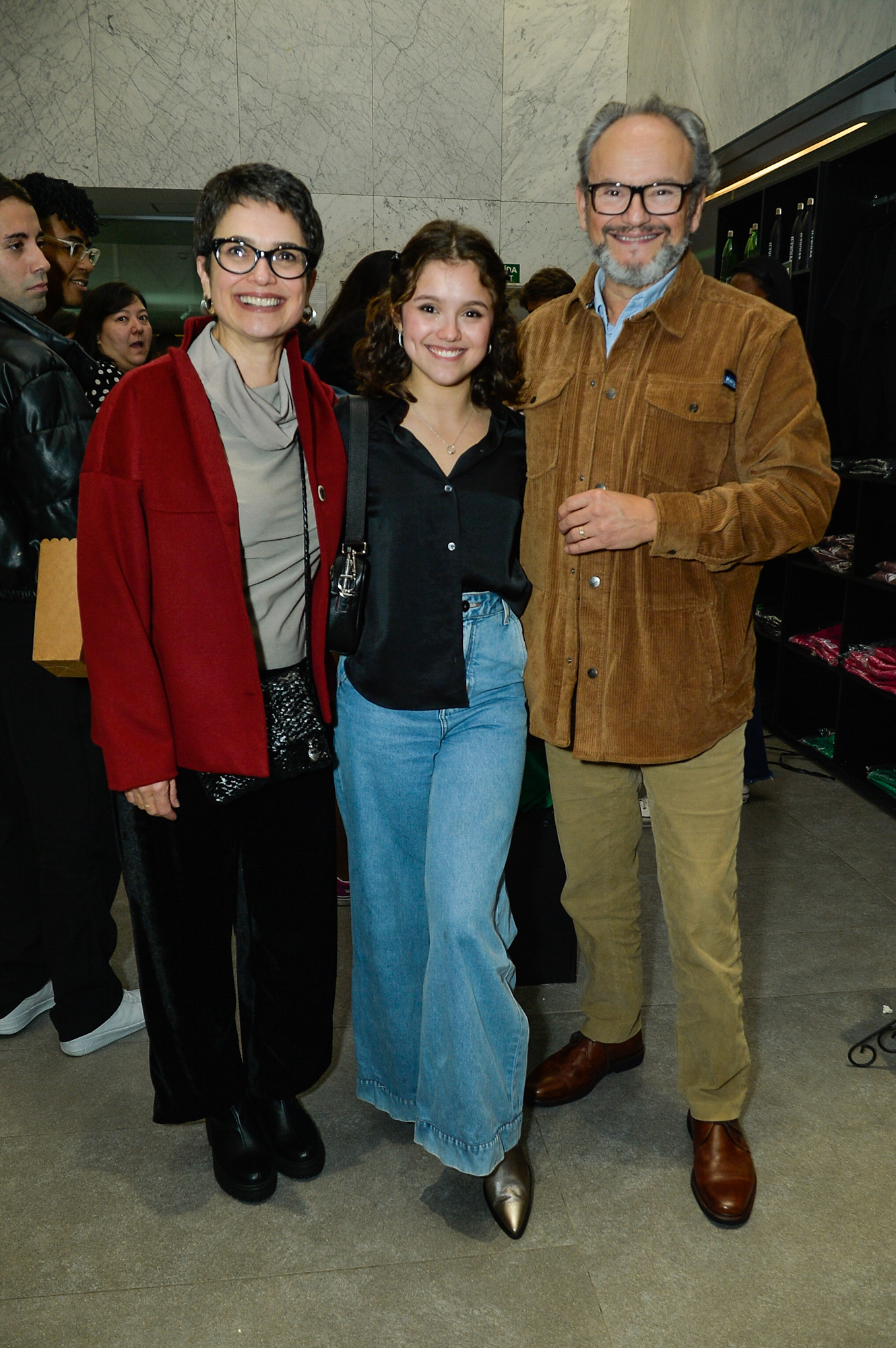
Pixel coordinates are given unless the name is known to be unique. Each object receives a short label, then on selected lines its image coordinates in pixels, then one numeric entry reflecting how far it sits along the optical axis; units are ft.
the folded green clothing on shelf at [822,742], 15.67
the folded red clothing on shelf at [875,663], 13.65
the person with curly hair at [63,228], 10.38
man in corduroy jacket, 5.88
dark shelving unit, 14.20
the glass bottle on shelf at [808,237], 15.53
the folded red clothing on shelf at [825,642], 15.26
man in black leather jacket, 7.38
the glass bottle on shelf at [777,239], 16.34
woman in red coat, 5.58
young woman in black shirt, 6.02
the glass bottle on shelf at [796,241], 15.78
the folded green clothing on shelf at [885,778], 13.78
